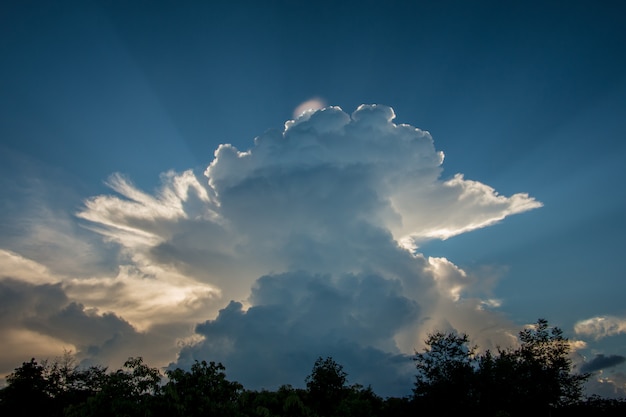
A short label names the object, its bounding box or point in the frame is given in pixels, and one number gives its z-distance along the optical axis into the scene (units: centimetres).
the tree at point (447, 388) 4244
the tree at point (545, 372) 4975
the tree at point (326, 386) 5300
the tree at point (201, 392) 2111
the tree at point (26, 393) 4962
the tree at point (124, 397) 2002
